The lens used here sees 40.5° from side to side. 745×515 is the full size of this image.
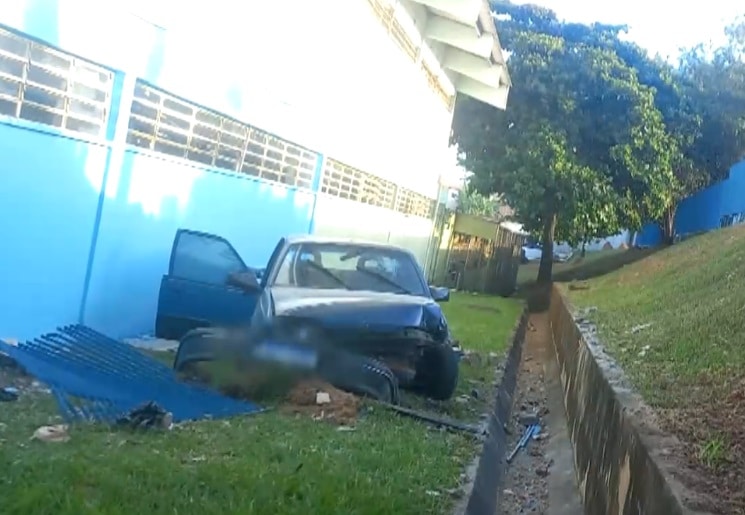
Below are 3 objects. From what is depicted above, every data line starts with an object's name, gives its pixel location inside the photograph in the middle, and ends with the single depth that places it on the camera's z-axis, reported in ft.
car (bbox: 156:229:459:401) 26.18
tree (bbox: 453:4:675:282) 92.73
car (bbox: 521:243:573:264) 163.57
